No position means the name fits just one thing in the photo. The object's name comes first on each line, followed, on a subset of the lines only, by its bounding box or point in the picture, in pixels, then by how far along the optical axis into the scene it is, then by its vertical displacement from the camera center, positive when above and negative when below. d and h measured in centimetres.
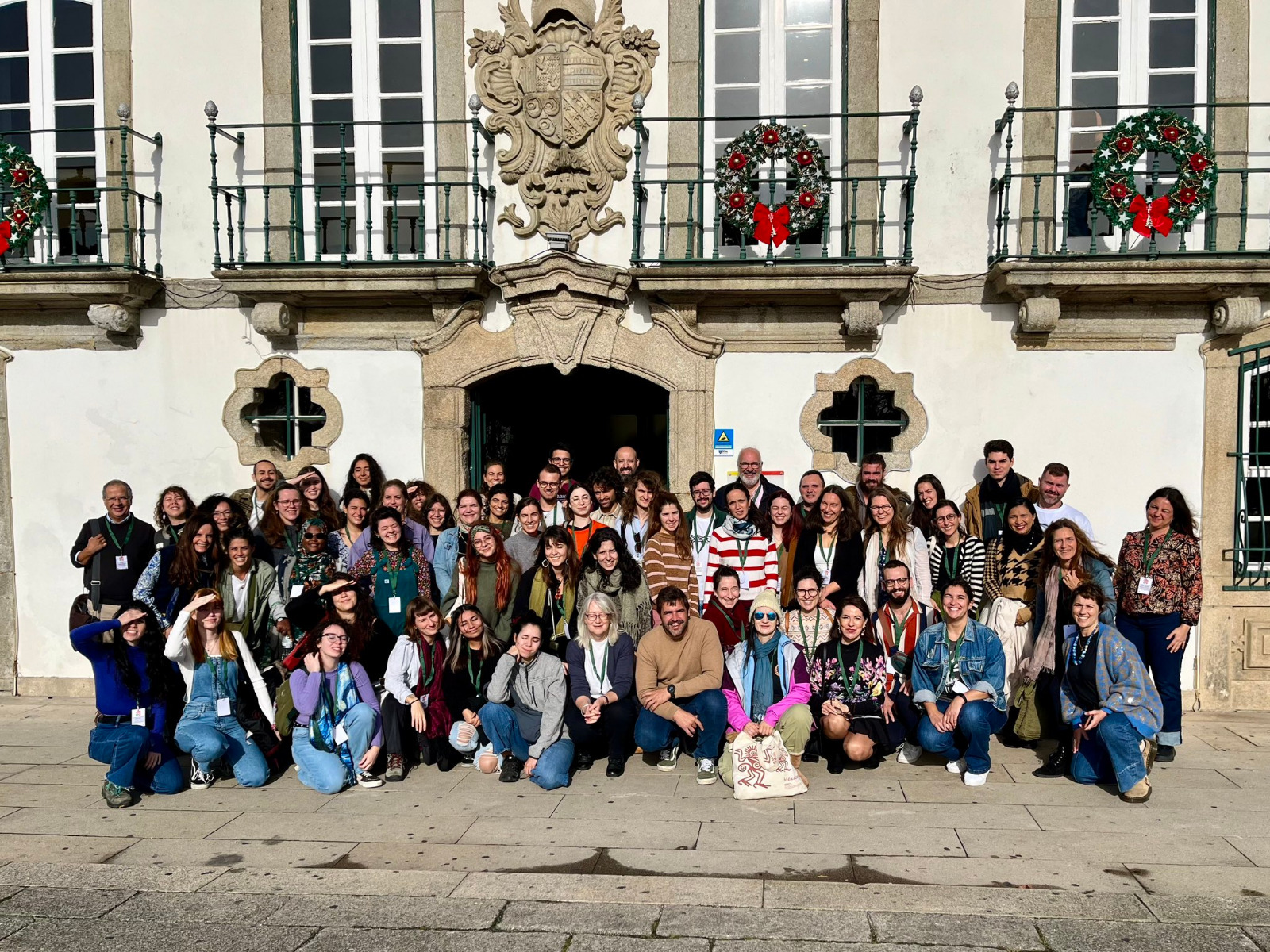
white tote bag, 582 -187
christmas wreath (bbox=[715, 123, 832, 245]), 764 +182
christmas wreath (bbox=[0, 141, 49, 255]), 799 +179
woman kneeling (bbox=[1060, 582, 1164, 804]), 581 -154
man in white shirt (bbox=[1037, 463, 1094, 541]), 712 -45
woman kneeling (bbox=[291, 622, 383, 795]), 611 -169
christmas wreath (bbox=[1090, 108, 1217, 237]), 726 +181
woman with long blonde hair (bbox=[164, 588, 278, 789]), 612 -157
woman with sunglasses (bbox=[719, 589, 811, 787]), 624 -147
